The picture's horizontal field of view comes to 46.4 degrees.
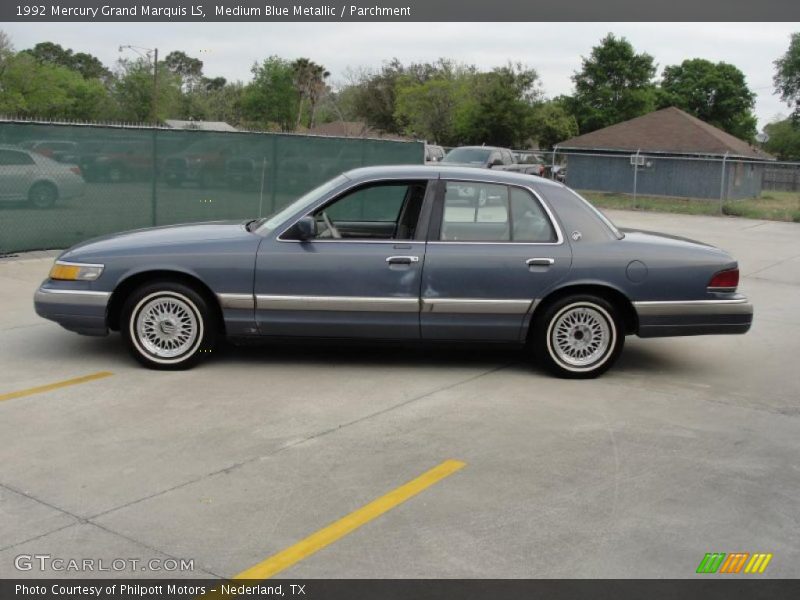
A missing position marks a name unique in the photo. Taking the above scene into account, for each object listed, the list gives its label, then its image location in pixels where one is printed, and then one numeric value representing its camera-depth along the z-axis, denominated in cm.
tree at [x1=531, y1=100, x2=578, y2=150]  4891
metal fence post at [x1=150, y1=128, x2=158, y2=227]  1407
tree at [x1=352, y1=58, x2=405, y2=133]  6650
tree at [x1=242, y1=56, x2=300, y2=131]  7350
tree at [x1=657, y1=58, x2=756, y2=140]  6856
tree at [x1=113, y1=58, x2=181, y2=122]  6881
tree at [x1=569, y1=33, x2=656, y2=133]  5969
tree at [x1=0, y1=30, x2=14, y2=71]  5900
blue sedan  711
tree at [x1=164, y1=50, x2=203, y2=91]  12888
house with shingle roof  3616
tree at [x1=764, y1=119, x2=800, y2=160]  6988
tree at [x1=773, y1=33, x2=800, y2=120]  7088
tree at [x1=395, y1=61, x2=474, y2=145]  5744
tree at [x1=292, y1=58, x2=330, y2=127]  7325
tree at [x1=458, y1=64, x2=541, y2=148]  4781
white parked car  1216
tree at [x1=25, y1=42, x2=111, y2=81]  10194
